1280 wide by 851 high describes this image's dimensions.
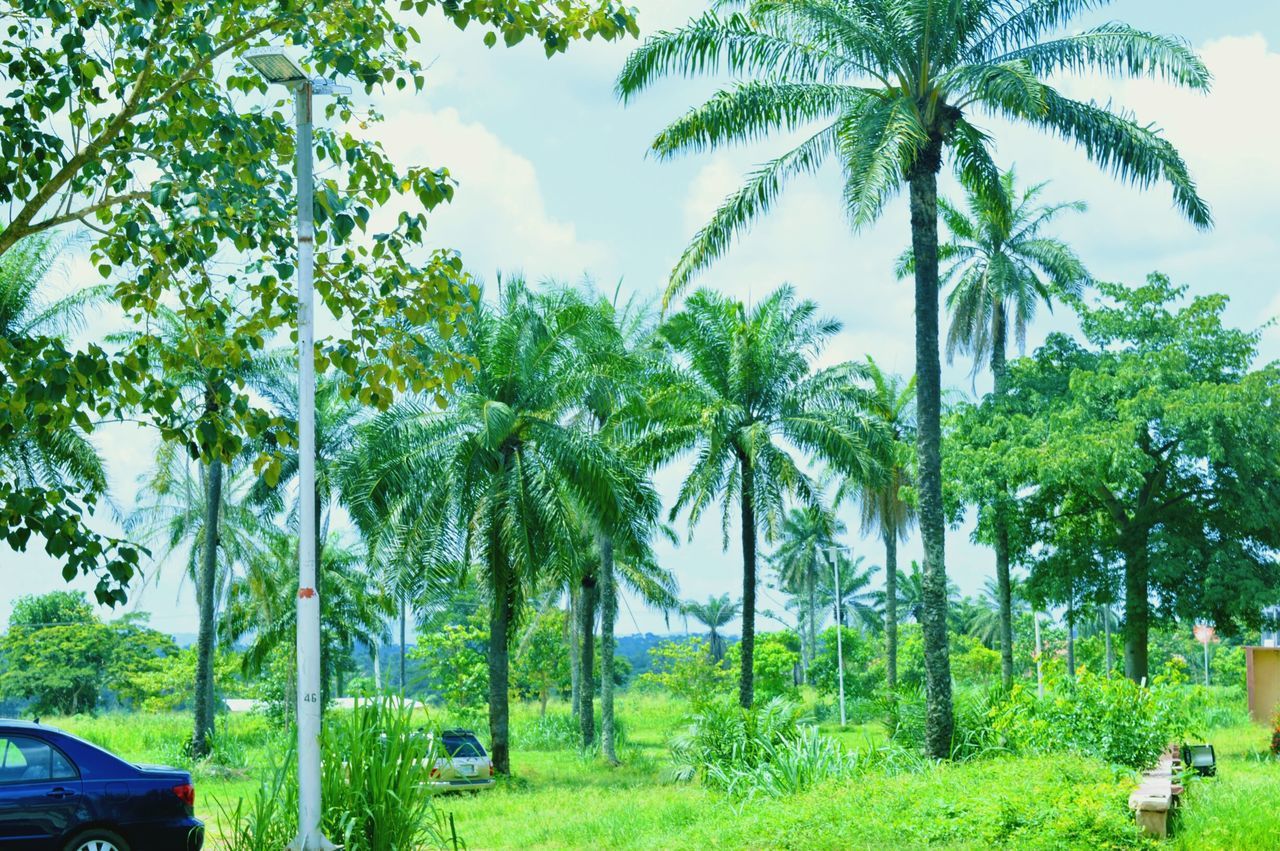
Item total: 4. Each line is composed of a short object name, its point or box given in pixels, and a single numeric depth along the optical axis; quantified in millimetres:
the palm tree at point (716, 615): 93562
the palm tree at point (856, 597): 82812
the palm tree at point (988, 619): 84462
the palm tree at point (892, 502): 41812
